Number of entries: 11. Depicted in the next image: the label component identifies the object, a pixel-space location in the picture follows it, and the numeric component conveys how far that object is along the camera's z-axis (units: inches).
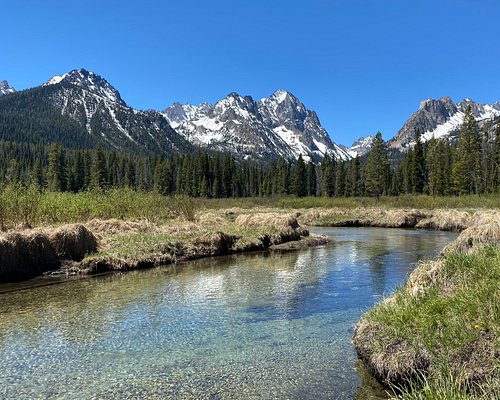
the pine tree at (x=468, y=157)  3161.9
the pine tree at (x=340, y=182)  5064.0
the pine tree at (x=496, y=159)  3069.1
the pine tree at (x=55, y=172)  4547.2
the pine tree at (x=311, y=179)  5521.7
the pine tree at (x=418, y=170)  3750.0
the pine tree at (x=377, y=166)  3875.5
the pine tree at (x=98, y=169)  4717.5
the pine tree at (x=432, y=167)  3452.3
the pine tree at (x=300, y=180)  4950.8
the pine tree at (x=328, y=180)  4984.7
